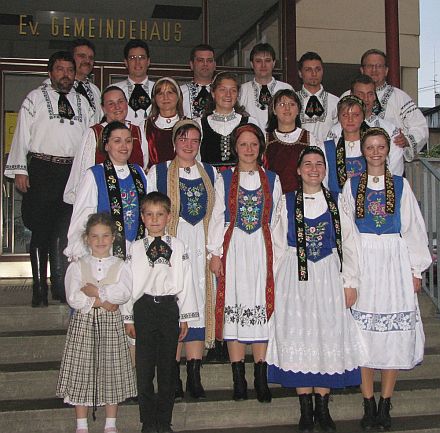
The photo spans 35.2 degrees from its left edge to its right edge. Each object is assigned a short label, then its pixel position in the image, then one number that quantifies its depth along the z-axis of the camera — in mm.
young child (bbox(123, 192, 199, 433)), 4020
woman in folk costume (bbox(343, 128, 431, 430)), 4305
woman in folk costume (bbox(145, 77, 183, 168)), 4926
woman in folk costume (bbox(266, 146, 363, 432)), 4230
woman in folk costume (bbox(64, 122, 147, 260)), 4395
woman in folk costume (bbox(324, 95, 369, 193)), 4965
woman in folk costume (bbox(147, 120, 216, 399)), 4543
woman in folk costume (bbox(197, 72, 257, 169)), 4969
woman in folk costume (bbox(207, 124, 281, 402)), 4461
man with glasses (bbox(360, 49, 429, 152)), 5809
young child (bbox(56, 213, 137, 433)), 4020
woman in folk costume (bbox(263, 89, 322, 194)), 4887
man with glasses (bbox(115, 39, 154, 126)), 5941
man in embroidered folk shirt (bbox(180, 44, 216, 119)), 5879
